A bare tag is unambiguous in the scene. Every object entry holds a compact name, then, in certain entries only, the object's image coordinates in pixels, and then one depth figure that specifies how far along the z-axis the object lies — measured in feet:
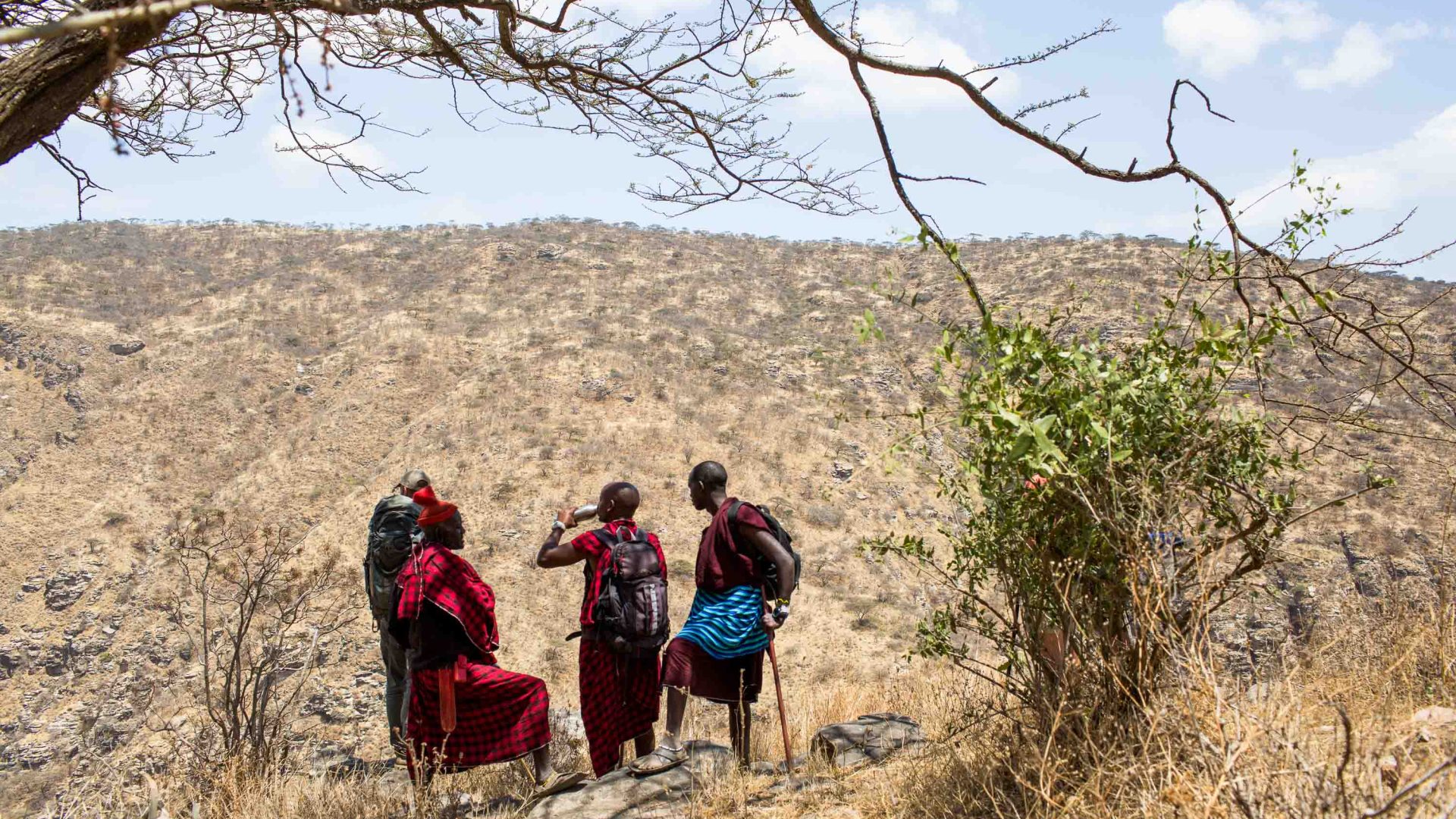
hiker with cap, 16.22
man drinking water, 14.80
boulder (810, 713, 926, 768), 14.25
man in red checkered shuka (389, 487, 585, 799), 13.75
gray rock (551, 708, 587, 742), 24.74
